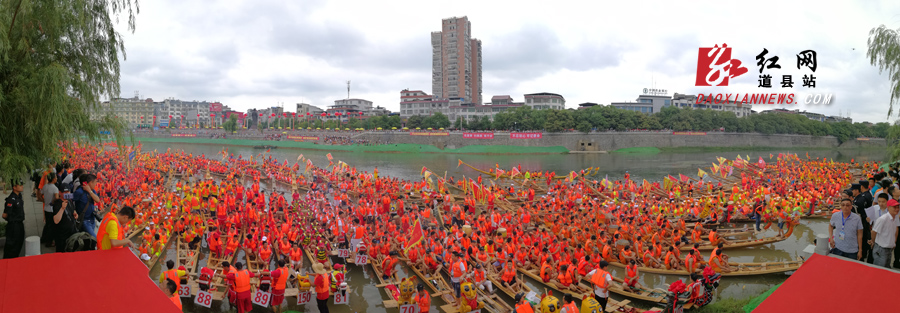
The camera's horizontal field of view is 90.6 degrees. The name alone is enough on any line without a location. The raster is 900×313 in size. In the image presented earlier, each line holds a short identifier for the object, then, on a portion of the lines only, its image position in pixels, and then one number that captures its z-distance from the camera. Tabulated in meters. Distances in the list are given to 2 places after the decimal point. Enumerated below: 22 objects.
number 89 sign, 8.69
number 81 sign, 9.41
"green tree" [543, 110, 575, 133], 63.78
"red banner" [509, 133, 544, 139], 62.09
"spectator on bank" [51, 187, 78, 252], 6.90
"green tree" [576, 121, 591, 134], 65.00
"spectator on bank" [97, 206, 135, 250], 5.13
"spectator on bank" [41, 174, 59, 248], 7.96
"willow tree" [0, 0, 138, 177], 7.38
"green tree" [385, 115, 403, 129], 83.21
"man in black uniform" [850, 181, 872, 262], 7.08
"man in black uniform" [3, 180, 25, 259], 6.64
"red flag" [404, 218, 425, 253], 11.08
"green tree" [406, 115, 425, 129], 82.25
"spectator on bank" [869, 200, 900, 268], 5.95
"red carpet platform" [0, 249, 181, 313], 3.90
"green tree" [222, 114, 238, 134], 86.12
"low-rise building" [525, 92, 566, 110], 90.88
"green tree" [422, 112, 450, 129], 79.00
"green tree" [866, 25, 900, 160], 16.14
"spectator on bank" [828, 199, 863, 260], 6.58
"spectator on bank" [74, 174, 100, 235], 7.58
